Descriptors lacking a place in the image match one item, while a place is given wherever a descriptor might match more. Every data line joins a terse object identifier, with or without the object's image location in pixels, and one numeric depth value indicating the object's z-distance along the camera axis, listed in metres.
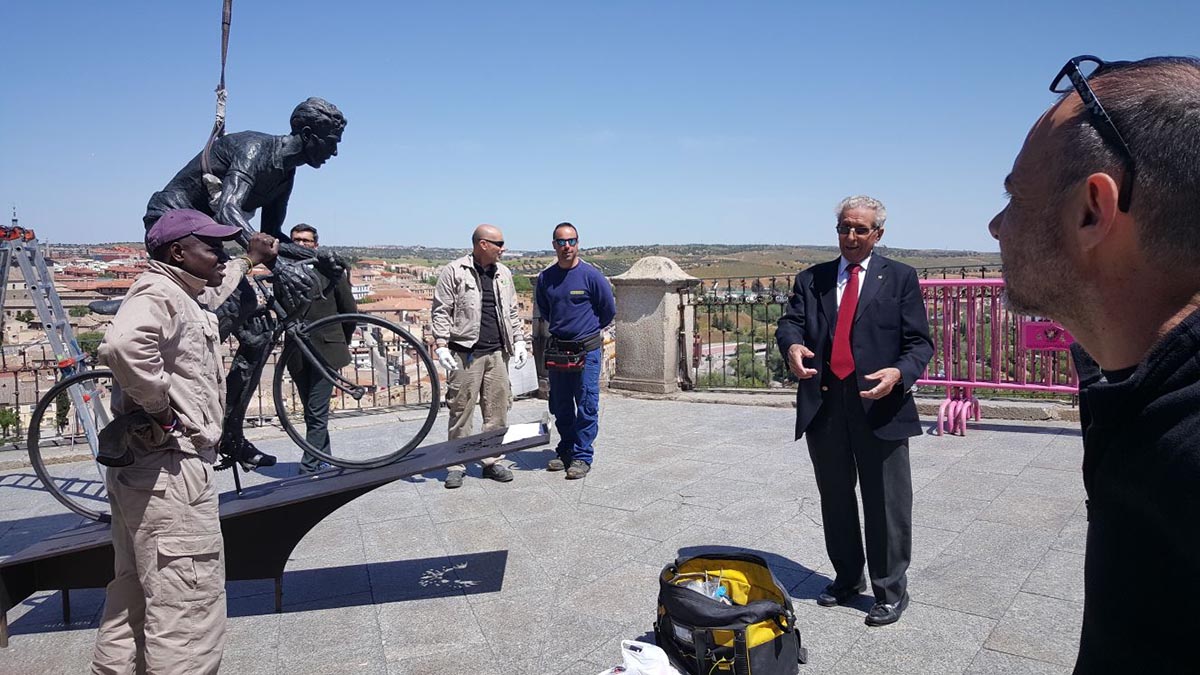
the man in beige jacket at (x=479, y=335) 6.42
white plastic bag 2.99
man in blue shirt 6.76
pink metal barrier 7.80
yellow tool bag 3.14
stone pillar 10.27
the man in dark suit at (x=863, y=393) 3.82
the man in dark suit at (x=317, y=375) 6.22
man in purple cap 2.80
